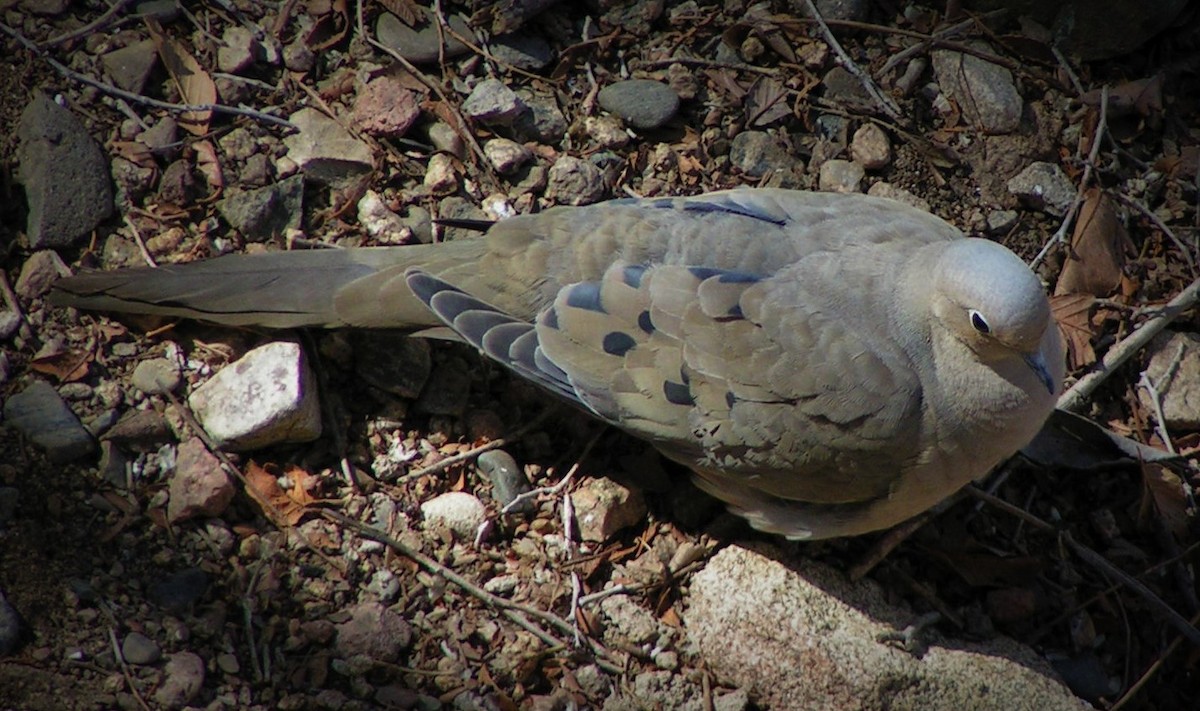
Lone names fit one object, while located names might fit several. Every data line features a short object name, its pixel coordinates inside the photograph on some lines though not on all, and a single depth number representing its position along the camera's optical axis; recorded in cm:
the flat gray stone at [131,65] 797
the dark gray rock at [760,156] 884
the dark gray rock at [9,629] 594
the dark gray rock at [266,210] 788
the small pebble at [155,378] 725
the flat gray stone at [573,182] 850
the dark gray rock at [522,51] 884
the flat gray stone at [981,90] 896
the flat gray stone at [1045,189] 878
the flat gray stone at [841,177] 875
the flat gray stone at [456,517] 735
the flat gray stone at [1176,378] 828
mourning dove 656
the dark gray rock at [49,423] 677
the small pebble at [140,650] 617
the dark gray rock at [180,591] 654
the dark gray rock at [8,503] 641
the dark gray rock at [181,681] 607
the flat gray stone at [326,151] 817
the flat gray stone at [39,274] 729
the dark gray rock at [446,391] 771
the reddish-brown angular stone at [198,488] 686
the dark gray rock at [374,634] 671
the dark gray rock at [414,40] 862
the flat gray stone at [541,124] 870
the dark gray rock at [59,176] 744
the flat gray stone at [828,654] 682
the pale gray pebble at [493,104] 849
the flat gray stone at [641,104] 880
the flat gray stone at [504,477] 749
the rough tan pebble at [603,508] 745
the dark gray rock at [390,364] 760
